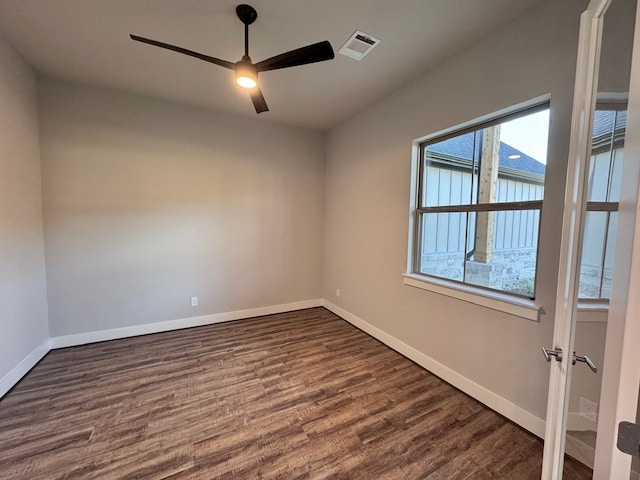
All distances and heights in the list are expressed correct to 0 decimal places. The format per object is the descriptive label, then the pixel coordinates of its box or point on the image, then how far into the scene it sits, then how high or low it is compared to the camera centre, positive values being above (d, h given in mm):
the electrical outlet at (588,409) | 883 -666
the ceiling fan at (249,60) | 1603 +1060
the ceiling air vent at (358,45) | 2009 +1429
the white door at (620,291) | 613 -154
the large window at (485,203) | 1864 +186
